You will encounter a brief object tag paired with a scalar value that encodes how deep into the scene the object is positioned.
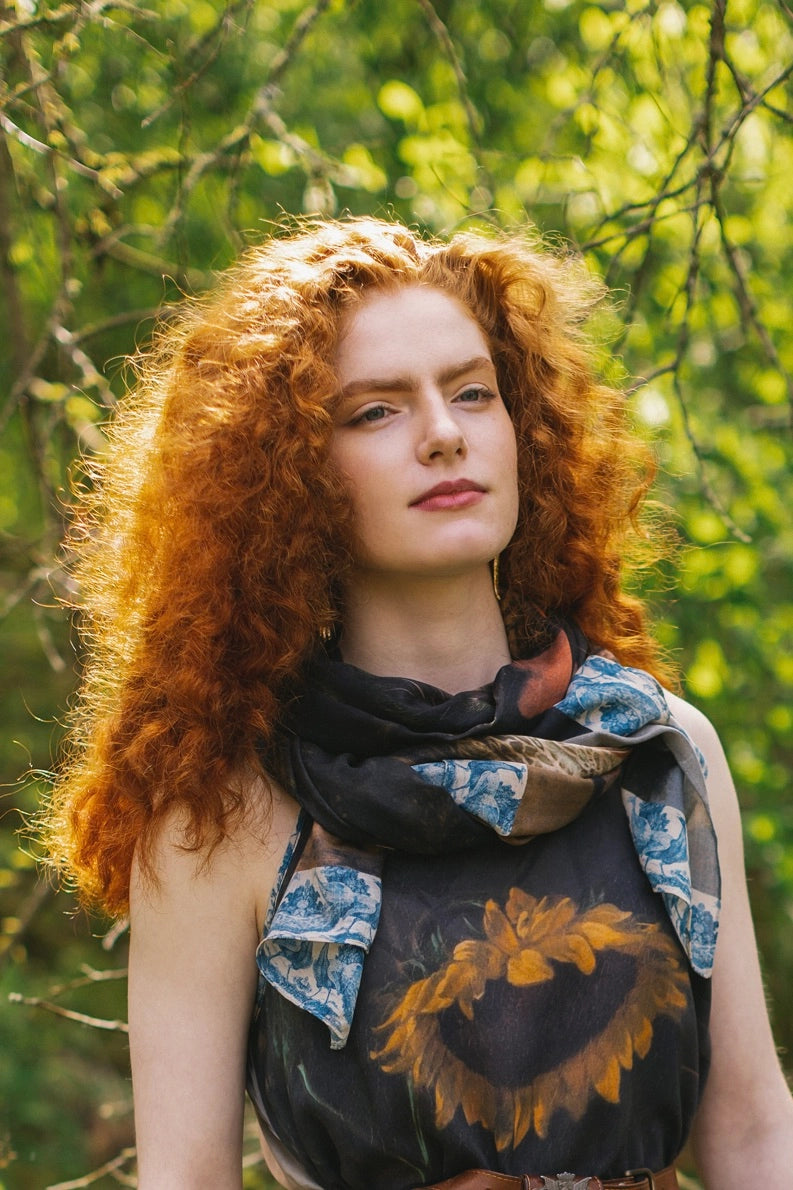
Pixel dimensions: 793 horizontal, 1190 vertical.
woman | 1.80
